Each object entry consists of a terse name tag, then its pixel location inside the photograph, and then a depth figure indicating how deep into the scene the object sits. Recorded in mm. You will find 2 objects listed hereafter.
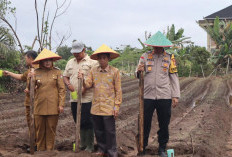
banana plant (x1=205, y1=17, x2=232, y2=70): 27047
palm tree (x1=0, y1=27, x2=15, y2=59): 14159
